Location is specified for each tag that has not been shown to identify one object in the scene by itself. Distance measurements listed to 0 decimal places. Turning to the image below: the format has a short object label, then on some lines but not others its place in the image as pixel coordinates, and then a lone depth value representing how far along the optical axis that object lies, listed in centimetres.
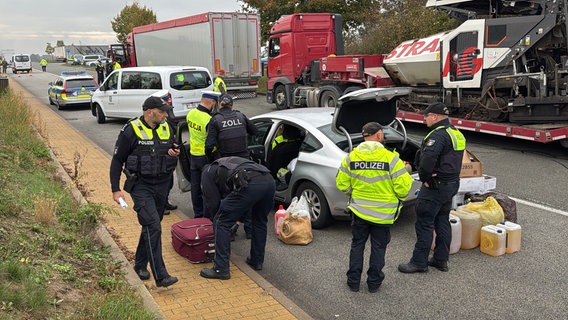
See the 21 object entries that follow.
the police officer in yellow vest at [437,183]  482
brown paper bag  591
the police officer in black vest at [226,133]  582
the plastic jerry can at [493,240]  542
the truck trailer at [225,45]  2036
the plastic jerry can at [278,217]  612
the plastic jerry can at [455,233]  552
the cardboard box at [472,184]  619
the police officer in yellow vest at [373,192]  448
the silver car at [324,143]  603
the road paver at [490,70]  1053
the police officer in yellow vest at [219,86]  1116
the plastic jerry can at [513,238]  548
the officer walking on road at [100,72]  3278
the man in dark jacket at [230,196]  475
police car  2044
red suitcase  537
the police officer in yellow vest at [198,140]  626
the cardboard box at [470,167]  621
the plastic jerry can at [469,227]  556
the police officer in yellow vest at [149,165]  451
